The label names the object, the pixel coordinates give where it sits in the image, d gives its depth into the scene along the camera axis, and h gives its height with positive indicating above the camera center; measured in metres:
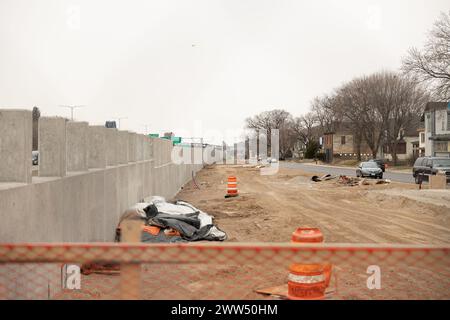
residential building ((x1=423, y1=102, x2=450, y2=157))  59.31 +2.44
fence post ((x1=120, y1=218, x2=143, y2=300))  3.30 -0.76
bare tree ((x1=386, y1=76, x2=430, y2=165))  71.44 +6.16
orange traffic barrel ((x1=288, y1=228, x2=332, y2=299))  5.96 -1.01
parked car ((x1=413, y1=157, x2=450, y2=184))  30.74 -1.07
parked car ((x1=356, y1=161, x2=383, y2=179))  40.59 -1.62
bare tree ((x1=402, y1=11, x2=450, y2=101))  44.62 +7.81
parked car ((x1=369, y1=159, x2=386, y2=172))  54.77 -1.55
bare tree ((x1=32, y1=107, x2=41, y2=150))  62.19 +4.60
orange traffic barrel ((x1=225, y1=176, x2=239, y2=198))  25.06 -1.85
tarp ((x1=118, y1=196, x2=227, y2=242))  11.23 -1.66
